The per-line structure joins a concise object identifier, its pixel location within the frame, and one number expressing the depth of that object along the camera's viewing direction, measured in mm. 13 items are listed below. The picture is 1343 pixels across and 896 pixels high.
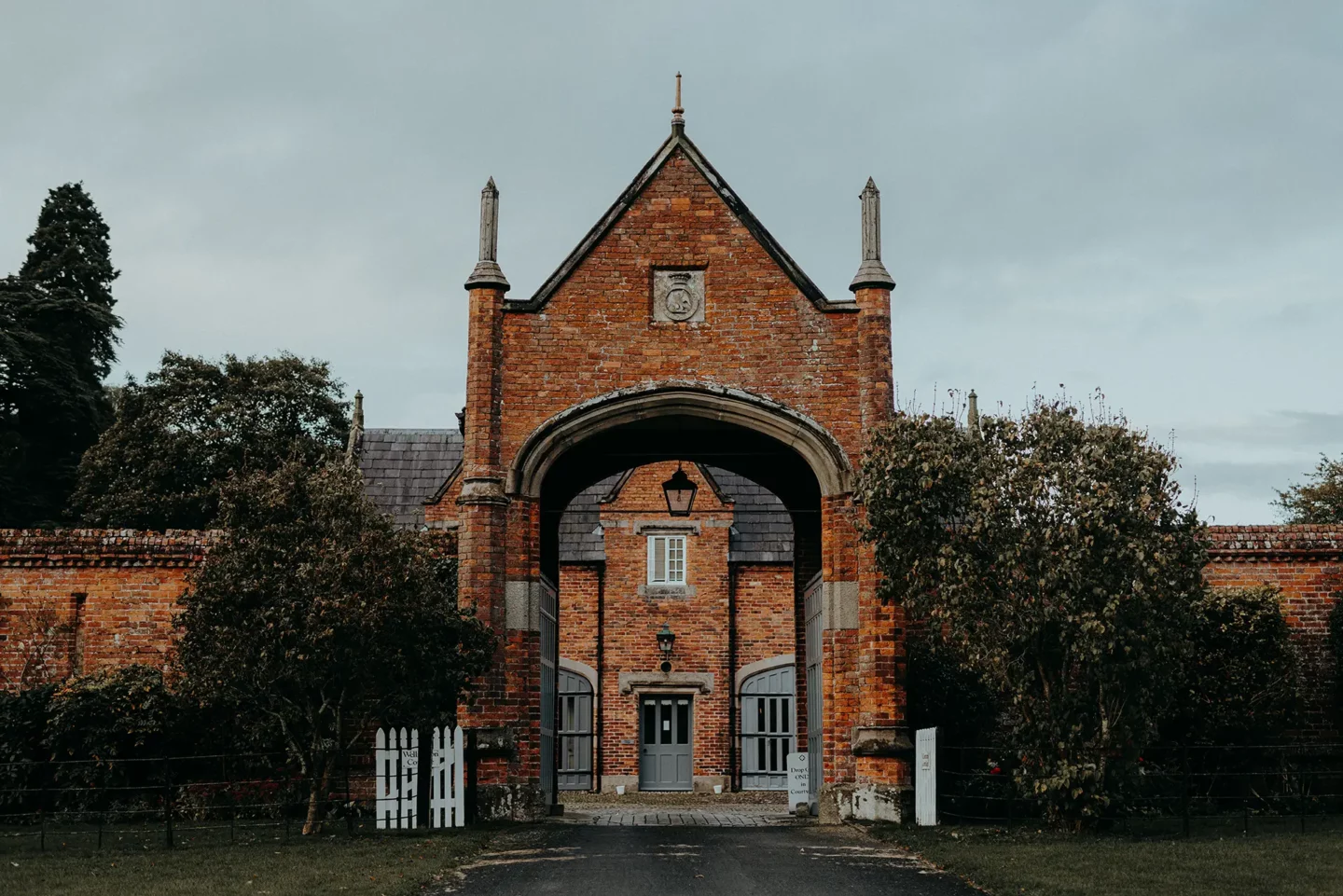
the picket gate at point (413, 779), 16344
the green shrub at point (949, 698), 20047
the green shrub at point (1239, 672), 18938
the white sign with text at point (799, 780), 21156
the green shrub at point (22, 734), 18625
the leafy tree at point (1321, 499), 42875
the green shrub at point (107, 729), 18422
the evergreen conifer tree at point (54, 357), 38000
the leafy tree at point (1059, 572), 14961
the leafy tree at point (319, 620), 15492
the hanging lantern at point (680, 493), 19562
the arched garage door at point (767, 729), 31984
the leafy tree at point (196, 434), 38062
